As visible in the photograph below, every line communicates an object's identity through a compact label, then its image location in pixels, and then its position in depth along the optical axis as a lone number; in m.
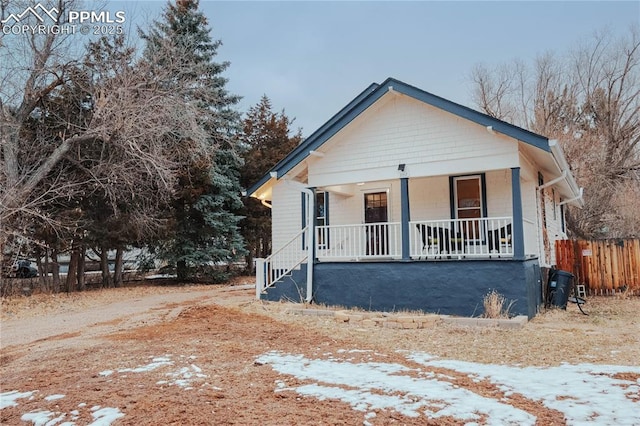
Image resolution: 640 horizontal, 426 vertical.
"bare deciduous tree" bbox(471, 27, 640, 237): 22.44
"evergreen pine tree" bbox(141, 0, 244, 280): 19.14
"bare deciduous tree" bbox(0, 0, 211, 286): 12.84
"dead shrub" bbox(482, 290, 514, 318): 8.73
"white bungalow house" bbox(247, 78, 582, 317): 9.30
